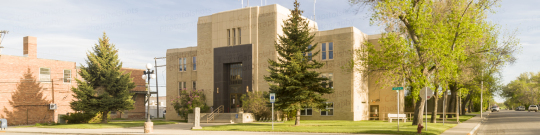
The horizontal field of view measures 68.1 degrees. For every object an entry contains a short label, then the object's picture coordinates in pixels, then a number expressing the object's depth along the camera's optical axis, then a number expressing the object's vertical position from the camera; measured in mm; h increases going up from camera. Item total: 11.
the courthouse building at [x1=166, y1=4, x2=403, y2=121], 34844 +1966
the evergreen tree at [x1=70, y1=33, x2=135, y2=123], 32406 -159
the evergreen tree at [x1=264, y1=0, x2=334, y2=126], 25406 +396
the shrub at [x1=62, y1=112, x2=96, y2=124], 34094 -2918
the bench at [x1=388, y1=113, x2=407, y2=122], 31081 -2765
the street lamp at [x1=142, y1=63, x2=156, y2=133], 21781 -1203
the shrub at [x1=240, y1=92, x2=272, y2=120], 33750 -1955
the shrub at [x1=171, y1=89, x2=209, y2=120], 37406 -1817
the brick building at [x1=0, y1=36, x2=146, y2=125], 35688 -252
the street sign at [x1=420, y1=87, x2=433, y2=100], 19553 -539
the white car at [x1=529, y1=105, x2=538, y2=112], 76231 -5142
